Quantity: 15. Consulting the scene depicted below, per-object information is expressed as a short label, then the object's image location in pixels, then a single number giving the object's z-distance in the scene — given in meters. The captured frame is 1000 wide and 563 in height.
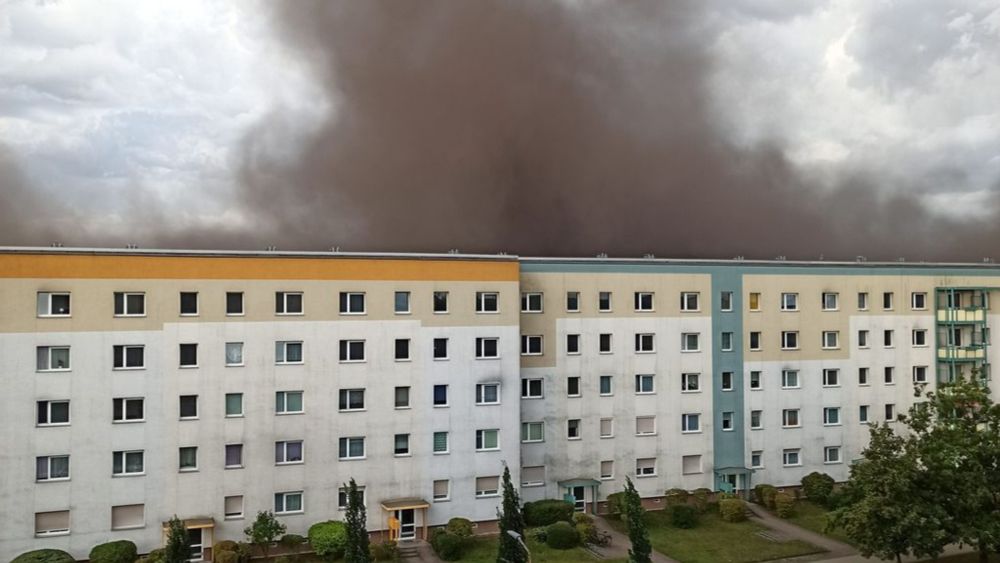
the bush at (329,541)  33.06
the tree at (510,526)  26.58
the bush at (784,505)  40.31
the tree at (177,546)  23.98
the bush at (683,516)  38.59
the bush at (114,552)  30.64
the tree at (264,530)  32.25
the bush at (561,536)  34.97
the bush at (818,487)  42.41
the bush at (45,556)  29.69
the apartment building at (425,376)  31.77
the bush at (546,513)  37.56
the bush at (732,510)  39.53
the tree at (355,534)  24.30
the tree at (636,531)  25.31
